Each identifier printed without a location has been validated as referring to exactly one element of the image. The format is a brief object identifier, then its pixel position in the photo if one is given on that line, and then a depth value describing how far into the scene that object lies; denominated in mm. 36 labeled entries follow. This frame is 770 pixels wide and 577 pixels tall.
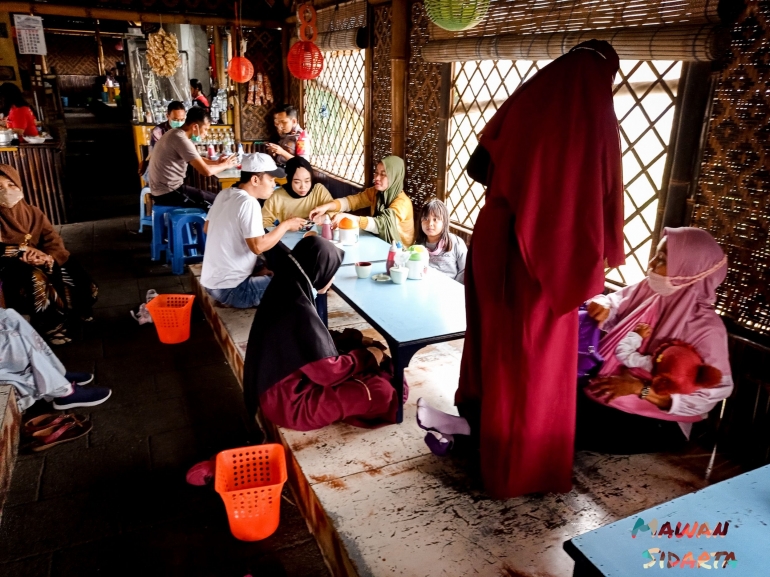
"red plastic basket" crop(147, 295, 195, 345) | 4305
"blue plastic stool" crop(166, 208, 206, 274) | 5949
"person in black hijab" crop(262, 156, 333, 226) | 4961
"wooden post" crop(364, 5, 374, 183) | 5777
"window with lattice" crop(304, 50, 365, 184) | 6773
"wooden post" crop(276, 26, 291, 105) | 8297
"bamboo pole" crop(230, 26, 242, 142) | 8062
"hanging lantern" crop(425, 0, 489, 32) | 3004
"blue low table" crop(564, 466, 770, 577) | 1190
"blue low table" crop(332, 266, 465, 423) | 2689
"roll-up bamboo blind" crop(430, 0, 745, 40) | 2570
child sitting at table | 4102
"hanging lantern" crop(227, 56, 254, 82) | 6875
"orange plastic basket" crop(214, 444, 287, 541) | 2338
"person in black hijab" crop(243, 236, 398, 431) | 2596
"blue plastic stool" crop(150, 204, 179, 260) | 6188
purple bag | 2650
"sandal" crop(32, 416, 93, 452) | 3086
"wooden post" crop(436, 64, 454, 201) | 4676
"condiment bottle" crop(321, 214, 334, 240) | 4258
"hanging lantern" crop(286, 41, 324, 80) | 5578
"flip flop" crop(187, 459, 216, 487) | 2781
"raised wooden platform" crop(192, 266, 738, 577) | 2084
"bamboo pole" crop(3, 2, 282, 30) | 7023
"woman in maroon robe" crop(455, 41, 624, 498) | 1841
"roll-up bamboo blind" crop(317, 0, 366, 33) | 5957
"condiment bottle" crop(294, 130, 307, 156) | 7079
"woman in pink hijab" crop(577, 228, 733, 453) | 2389
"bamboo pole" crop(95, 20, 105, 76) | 15052
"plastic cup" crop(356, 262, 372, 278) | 3432
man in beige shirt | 6059
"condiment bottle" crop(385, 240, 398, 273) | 3490
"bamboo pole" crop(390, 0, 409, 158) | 5074
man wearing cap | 3893
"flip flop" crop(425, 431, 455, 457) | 2559
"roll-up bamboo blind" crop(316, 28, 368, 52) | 5879
